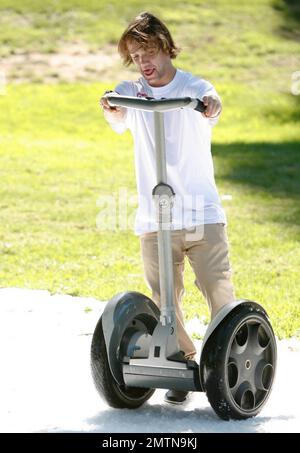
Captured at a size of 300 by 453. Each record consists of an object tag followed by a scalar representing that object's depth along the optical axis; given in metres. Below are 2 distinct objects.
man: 8.97
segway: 8.37
